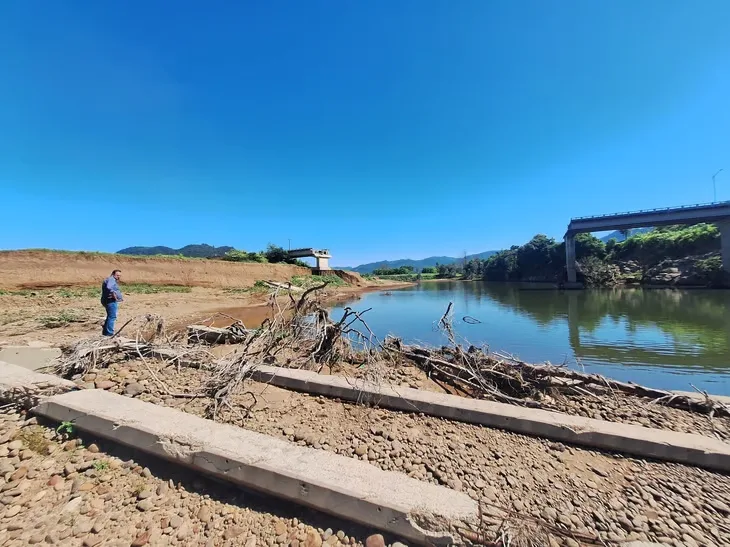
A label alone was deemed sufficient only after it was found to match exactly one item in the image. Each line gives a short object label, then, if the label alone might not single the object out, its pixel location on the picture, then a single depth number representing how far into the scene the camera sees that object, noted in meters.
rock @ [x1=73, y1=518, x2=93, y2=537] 2.06
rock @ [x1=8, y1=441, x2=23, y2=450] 2.88
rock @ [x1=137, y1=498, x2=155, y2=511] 2.27
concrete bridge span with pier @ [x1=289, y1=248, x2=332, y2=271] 49.47
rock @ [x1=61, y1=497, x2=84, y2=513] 2.23
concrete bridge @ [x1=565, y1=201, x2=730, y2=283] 32.72
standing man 7.92
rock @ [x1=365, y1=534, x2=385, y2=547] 1.99
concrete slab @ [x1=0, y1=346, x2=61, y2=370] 5.48
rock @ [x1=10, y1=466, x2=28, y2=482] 2.53
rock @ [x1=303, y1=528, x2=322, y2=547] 2.03
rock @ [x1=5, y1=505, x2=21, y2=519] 2.17
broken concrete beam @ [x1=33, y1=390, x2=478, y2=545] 2.06
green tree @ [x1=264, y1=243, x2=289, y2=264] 49.62
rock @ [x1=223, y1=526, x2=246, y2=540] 2.09
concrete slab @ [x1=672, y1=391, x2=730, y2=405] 4.16
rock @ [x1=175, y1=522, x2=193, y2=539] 2.08
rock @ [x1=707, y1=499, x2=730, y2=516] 2.39
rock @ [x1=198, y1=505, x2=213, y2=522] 2.21
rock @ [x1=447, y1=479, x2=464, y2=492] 2.61
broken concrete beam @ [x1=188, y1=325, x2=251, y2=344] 7.07
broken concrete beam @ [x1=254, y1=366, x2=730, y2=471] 2.93
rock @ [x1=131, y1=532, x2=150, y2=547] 1.99
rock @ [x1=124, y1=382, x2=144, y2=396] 4.19
